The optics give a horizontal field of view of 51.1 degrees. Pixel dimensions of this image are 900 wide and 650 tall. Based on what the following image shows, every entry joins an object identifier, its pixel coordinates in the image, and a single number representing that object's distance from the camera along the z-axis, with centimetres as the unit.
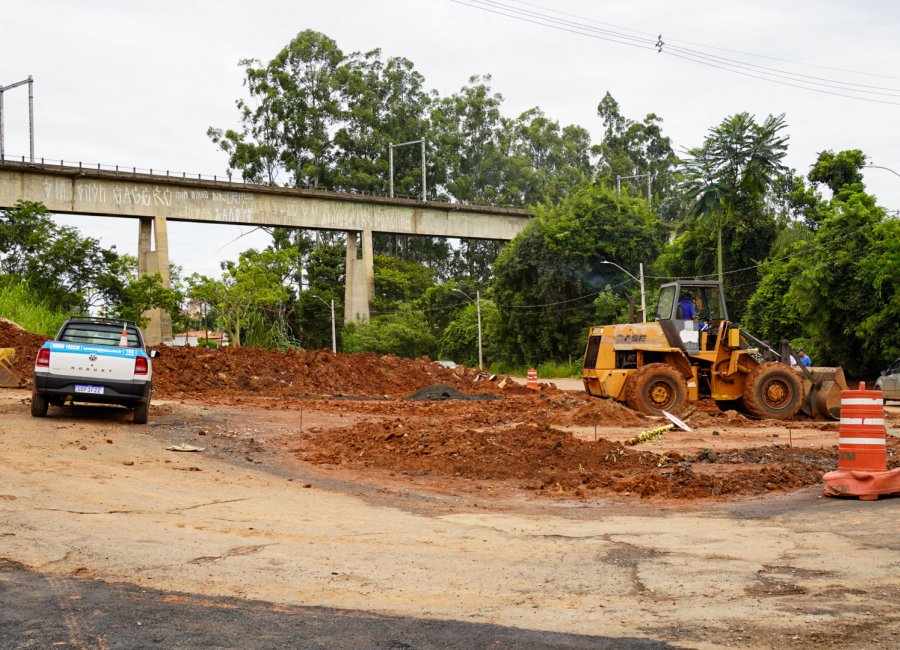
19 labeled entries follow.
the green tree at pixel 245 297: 6316
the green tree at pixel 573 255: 6419
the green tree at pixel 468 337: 7669
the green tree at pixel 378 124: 8388
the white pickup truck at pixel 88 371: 1673
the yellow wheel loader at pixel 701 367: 2264
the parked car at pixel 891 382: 2908
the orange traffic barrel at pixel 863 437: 1086
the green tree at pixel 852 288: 3675
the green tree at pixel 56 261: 4991
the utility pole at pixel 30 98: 4544
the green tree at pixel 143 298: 5262
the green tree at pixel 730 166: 5169
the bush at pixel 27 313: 3625
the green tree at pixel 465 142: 9269
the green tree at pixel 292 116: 8025
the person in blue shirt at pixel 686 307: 2320
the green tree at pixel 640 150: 9781
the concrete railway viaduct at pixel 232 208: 5031
